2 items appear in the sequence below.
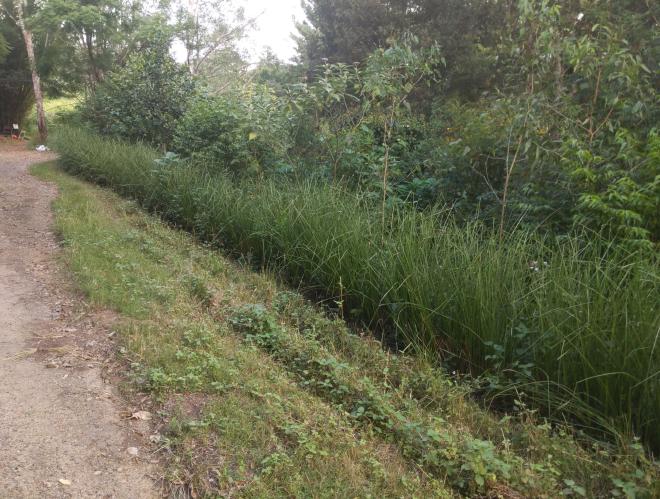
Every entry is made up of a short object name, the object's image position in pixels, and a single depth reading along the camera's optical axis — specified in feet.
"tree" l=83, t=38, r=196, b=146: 39.01
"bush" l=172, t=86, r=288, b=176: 26.30
